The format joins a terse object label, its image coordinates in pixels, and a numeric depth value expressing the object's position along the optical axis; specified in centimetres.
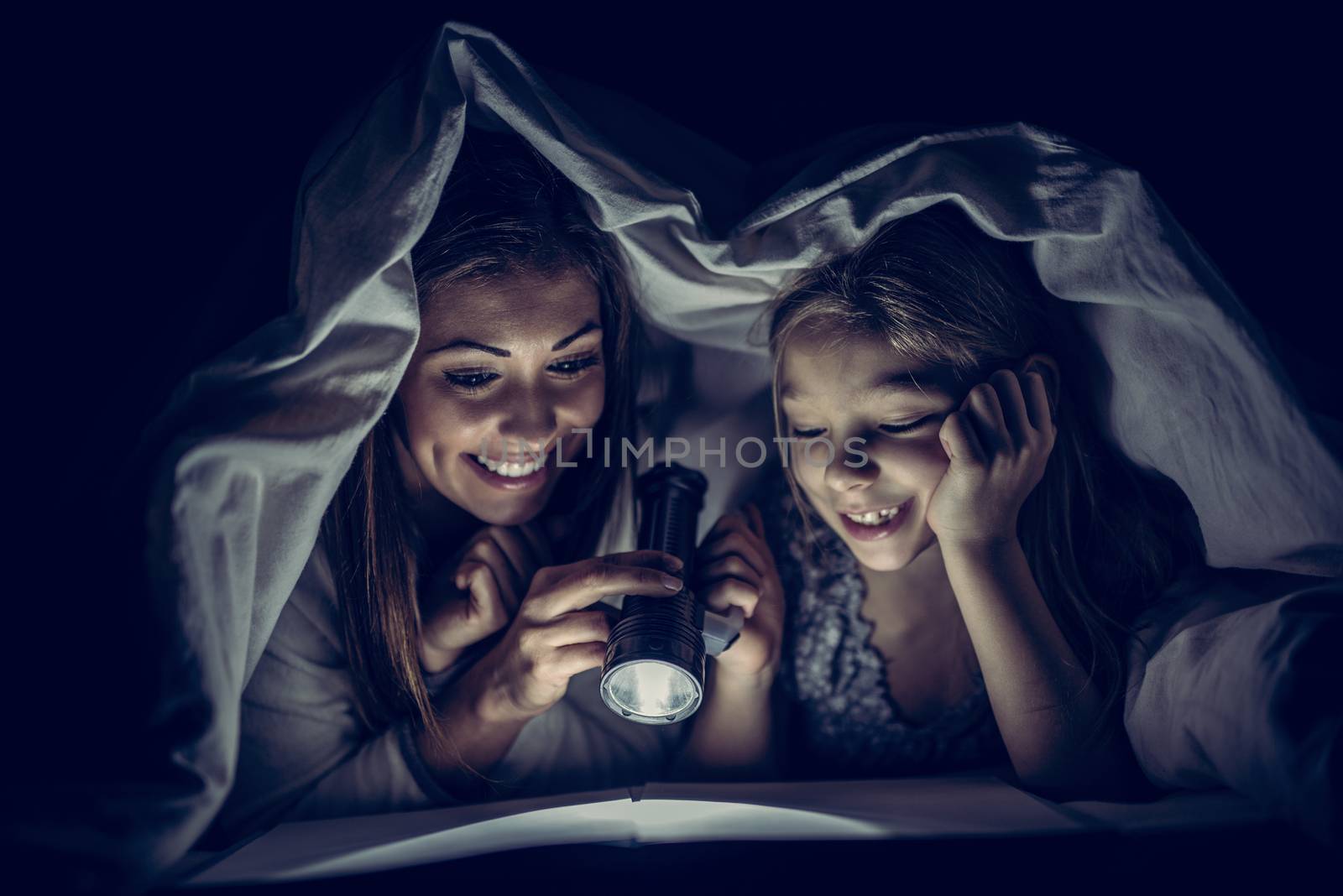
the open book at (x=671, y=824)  79
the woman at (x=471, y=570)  95
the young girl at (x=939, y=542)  94
